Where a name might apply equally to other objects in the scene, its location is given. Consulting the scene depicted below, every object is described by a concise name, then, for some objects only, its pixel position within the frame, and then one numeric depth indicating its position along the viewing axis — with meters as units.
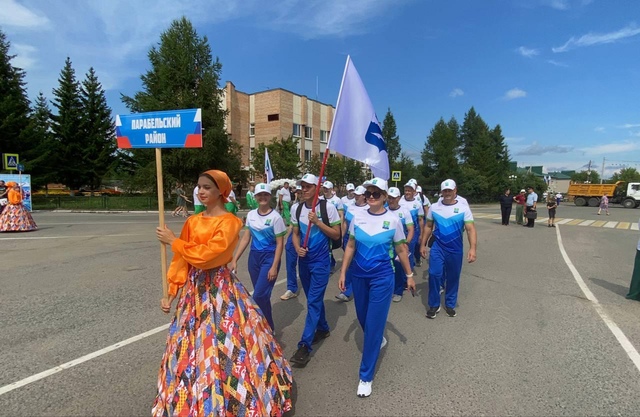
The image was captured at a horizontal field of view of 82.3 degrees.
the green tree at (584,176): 100.19
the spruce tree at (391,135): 59.44
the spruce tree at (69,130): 39.72
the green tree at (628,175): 96.57
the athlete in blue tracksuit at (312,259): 3.77
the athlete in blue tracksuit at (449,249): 5.14
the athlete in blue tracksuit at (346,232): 5.89
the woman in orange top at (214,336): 2.39
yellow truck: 40.42
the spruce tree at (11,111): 29.44
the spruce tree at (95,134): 40.66
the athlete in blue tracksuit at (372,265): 3.20
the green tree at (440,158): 49.16
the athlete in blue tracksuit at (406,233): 5.50
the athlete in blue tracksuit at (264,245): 3.88
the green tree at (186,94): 28.36
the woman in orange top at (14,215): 13.16
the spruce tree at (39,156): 30.75
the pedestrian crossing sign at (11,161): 20.67
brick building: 46.88
